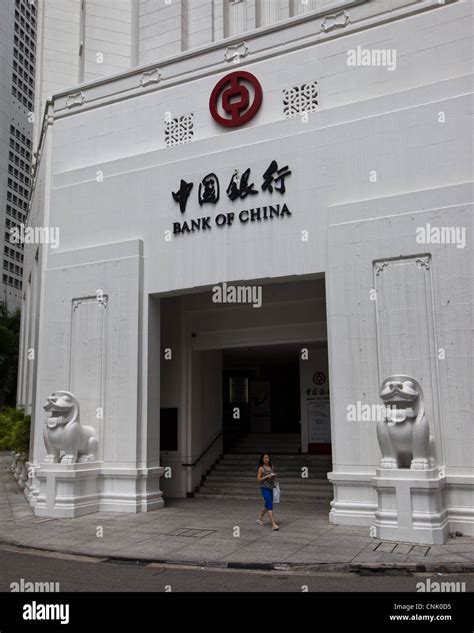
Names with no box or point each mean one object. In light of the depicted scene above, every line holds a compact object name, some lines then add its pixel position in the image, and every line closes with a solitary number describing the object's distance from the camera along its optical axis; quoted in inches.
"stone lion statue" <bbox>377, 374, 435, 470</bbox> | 386.9
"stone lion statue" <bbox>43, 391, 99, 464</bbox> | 506.9
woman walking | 420.2
